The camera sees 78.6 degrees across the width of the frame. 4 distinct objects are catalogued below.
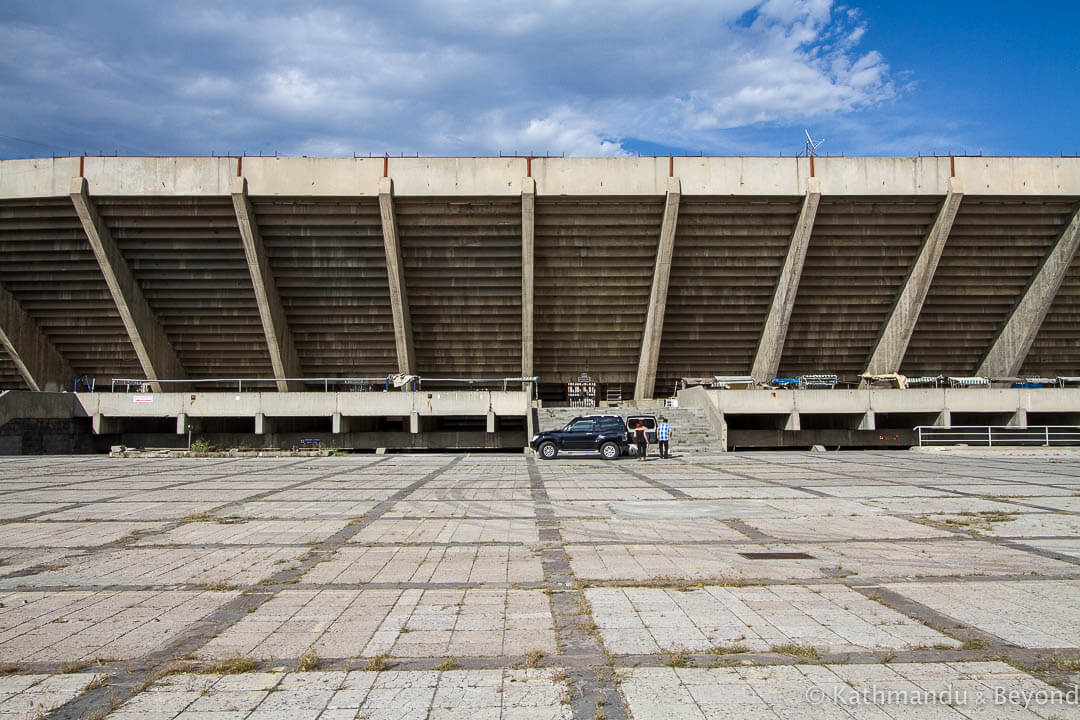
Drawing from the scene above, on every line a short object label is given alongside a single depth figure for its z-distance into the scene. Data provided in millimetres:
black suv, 21828
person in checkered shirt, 21547
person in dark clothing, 20977
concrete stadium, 24984
